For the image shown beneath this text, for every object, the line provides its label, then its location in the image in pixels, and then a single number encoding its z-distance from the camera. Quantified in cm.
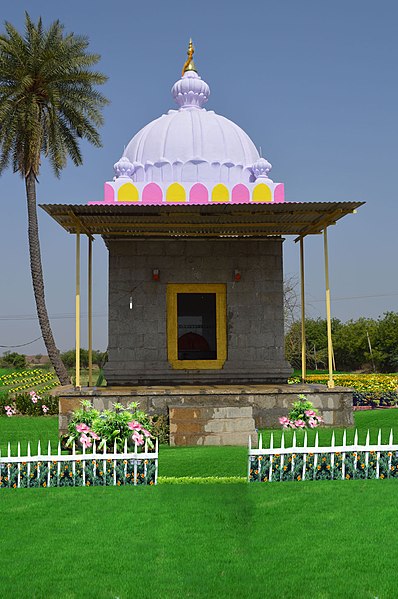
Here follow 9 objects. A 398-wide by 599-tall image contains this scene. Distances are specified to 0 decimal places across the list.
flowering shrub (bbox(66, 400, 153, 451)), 870
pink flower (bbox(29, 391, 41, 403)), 1830
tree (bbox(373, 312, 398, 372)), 4438
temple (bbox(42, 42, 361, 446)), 1470
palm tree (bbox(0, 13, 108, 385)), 2147
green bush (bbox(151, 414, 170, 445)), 1151
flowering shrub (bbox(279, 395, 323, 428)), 1140
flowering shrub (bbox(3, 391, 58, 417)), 1795
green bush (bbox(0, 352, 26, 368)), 4097
